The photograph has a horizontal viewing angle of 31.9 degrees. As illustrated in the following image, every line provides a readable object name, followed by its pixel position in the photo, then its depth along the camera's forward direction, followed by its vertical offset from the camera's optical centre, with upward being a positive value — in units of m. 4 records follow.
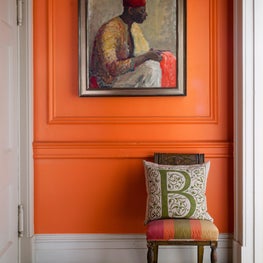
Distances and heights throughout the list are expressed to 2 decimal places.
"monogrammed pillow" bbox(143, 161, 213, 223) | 2.58 -0.36
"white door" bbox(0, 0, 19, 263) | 2.54 -0.01
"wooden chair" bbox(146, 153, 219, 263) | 2.46 -0.61
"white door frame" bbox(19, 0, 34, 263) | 2.84 +0.02
